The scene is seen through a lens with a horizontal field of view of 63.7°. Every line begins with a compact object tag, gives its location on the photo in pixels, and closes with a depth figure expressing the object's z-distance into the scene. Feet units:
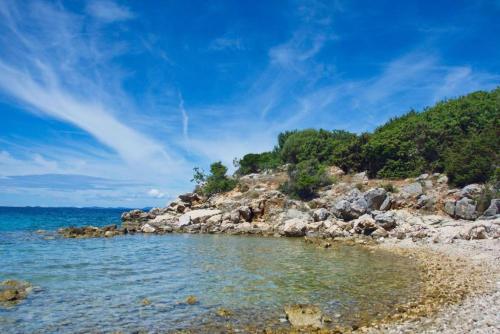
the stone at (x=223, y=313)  46.88
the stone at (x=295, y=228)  140.36
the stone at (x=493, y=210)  109.40
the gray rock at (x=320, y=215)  146.30
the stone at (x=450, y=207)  125.87
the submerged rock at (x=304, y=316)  41.92
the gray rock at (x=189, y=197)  219.61
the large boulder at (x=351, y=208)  141.79
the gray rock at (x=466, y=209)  118.32
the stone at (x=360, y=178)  193.55
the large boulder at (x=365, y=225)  127.95
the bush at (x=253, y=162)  289.74
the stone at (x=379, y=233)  121.36
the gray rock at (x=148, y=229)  163.73
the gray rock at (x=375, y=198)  144.97
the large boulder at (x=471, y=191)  127.37
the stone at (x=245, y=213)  167.84
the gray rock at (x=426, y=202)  138.51
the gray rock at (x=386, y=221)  126.24
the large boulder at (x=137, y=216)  215.31
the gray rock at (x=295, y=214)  156.11
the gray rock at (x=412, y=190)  150.53
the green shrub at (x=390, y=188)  163.12
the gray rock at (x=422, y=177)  170.47
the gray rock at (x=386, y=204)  144.15
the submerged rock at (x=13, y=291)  52.06
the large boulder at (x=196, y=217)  172.14
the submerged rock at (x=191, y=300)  52.27
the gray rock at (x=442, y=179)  157.57
